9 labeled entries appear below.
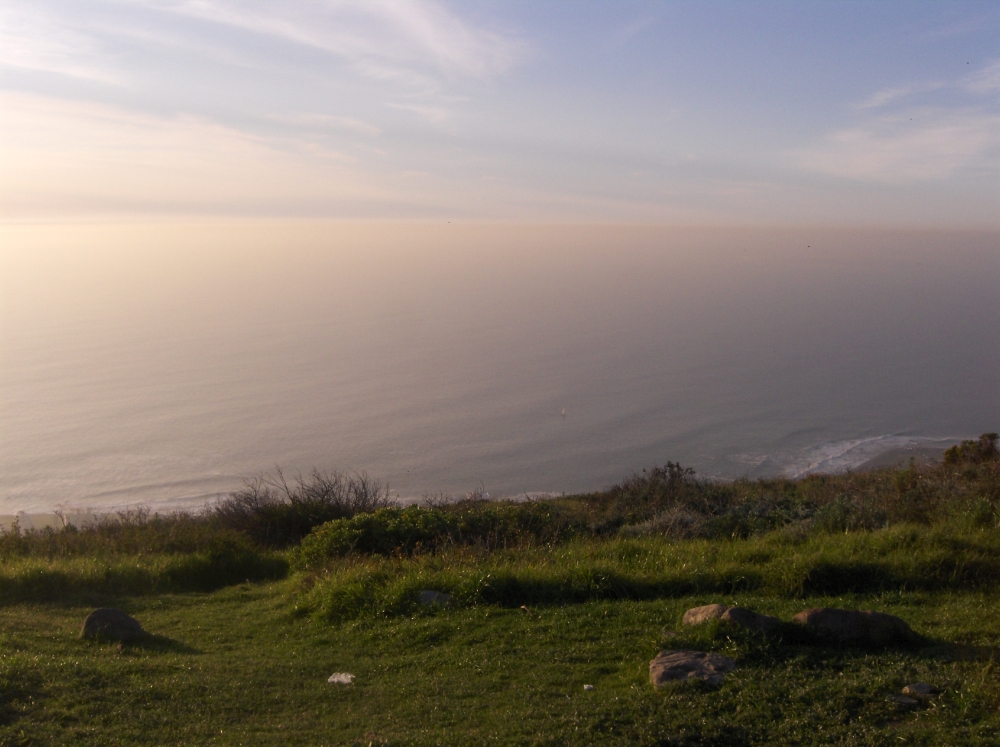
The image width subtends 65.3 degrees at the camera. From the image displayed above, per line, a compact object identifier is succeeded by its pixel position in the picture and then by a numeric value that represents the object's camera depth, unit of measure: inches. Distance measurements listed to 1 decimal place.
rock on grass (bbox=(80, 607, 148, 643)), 262.5
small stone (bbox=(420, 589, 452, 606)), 292.4
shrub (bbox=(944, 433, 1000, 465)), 819.5
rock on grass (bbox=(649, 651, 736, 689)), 196.5
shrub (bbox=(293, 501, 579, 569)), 426.3
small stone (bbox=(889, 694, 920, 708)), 178.5
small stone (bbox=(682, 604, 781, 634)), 219.1
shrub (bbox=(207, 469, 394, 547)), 597.0
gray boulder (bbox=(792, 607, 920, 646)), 214.8
